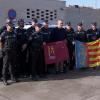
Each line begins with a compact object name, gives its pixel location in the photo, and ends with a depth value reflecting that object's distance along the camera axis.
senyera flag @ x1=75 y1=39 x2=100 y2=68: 5.36
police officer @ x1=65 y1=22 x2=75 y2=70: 5.29
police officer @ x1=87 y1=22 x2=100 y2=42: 5.45
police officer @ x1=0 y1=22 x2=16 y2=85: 4.40
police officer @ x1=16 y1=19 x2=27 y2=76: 4.69
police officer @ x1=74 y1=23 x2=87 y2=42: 5.36
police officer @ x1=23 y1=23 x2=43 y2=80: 4.65
